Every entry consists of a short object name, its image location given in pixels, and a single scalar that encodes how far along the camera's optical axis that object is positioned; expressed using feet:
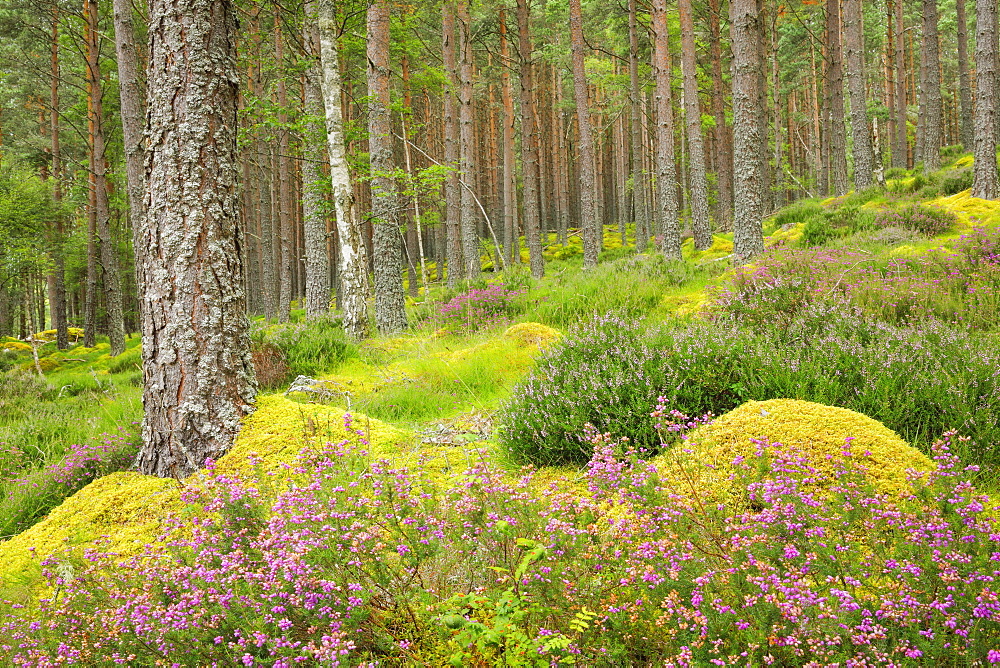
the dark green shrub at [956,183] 46.09
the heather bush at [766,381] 11.34
